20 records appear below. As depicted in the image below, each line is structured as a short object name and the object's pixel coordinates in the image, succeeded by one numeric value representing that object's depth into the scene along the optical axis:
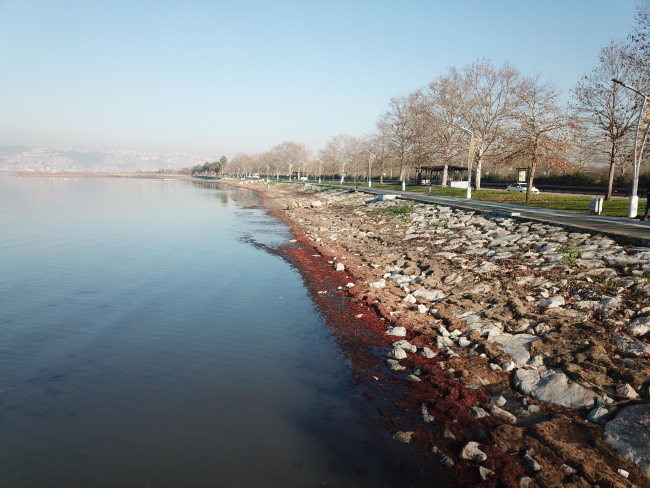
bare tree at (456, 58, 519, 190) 46.81
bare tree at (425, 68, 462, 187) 51.12
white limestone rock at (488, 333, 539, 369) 8.62
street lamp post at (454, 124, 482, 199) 36.69
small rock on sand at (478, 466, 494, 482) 5.51
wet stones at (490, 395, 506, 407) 7.14
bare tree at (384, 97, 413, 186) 62.34
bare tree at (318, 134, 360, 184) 104.26
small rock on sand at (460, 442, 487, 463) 5.86
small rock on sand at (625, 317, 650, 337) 8.62
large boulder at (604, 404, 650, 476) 5.55
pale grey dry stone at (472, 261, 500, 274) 14.58
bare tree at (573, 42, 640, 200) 30.56
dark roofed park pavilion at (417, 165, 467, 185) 60.35
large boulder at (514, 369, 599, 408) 7.00
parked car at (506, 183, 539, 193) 52.22
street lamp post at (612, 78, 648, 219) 20.19
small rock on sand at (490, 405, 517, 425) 6.69
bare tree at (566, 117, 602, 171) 33.50
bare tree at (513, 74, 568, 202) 32.78
